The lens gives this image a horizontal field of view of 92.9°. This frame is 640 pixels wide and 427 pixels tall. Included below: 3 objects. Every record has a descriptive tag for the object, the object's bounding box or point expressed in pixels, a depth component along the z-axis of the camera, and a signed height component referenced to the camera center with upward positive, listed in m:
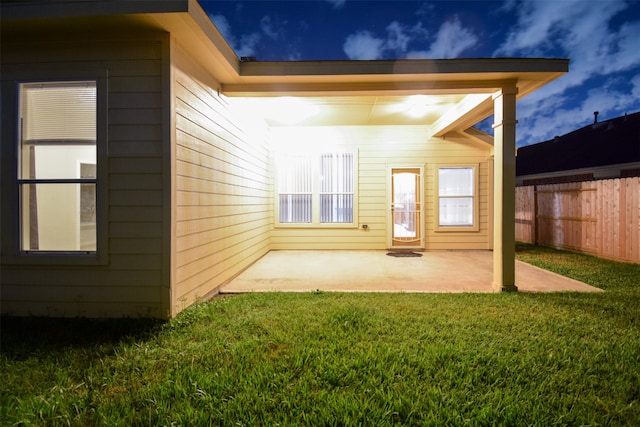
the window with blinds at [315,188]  7.26 +0.58
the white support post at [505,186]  3.73 +0.34
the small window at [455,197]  7.38 +0.37
